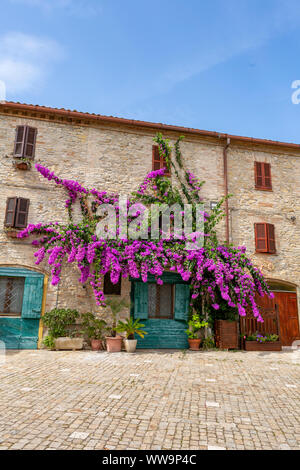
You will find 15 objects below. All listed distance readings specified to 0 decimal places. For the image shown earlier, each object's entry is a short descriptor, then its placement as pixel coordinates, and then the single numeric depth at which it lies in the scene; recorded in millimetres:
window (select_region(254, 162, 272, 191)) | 11586
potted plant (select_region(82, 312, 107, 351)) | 9055
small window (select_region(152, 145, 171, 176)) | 11016
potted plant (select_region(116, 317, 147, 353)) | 8789
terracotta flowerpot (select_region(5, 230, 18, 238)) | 9281
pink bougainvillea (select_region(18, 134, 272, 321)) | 8859
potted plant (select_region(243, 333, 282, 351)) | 9523
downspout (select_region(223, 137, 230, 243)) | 10898
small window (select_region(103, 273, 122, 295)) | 9695
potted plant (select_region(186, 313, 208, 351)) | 9484
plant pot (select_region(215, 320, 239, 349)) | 9383
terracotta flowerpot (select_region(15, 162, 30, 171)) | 9862
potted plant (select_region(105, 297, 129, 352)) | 8727
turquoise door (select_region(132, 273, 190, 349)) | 9688
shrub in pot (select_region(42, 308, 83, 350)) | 8789
